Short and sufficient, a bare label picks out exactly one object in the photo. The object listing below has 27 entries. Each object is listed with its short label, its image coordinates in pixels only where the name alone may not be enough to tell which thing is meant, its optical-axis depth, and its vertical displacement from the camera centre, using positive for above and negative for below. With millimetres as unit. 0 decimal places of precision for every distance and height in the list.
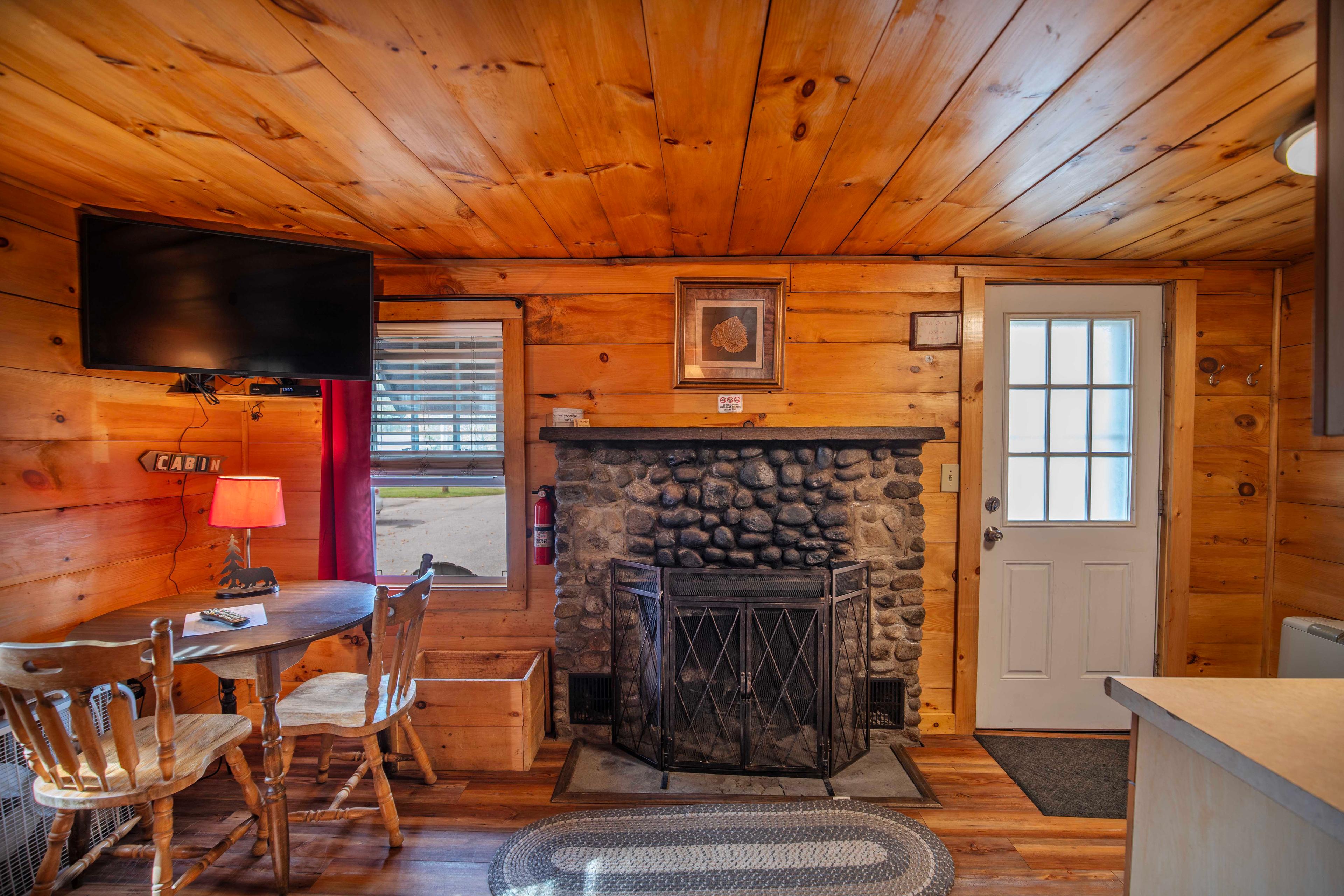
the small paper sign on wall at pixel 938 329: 2414 +524
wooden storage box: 2123 -1178
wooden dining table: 1532 -638
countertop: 717 -477
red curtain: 2396 -210
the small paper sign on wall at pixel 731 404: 2471 +169
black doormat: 1986 -1381
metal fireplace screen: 2098 -967
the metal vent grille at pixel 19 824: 1502 -1168
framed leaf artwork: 2439 +512
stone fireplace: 2281 -330
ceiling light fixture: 1371 +826
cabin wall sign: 2109 -119
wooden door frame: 2383 +40
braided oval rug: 1602 -1375
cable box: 2352 +209
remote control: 1722 -613
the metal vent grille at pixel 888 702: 2387 -1200
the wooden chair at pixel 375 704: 1679 -935
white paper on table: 1662 -627
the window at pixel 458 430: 2510 +32
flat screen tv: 1894 +524
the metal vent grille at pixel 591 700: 2408 -1215
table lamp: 1995 -309
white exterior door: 2430 -250
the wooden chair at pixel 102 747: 1234 -844
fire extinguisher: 2426 -435
